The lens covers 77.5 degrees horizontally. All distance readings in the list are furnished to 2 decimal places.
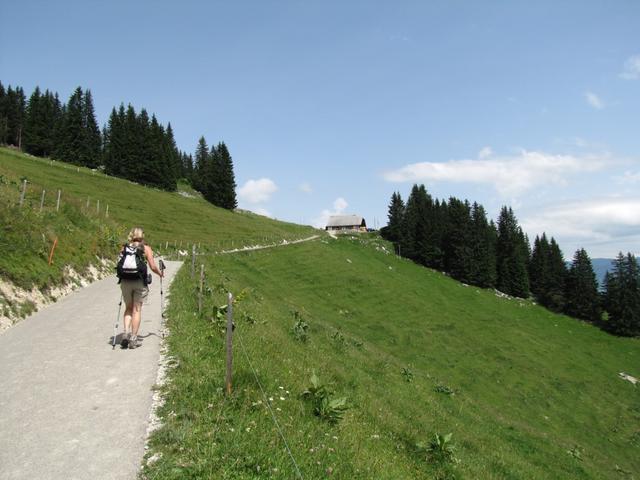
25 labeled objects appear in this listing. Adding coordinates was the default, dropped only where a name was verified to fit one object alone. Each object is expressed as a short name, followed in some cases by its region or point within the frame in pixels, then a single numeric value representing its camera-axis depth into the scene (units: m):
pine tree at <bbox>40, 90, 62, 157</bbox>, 112.25
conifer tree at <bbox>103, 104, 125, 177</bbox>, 105.50
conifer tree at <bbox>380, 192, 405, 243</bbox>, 118.25
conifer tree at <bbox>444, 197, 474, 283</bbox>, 94.75
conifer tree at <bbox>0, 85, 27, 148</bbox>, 118.31
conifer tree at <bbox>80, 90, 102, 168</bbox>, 108.38
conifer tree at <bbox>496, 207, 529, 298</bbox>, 100.38
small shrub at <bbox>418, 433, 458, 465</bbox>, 9.37
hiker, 10.75
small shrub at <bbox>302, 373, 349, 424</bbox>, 8.12
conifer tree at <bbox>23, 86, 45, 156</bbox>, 111.75
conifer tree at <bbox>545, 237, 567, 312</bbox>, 98.00
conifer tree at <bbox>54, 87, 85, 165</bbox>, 105.94
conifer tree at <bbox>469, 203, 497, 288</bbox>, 93.56
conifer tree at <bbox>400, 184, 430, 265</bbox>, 105.00
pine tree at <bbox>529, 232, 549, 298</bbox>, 104.56
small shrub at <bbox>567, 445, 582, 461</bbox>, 19.95
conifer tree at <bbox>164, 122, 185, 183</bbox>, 114.53
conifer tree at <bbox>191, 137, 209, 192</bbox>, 133.75
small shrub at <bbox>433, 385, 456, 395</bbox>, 20.87
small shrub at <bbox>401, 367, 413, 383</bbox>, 20.17
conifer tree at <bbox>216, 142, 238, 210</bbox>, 122.69
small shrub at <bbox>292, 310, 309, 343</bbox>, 17.65
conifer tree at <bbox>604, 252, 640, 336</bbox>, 80.62
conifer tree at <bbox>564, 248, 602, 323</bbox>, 91.50
